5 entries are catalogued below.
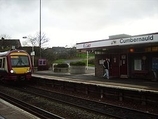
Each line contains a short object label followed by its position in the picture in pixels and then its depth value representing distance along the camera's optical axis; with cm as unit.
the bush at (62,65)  3221
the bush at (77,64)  2906
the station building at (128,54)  1945
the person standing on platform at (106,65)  2200
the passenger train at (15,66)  2077
